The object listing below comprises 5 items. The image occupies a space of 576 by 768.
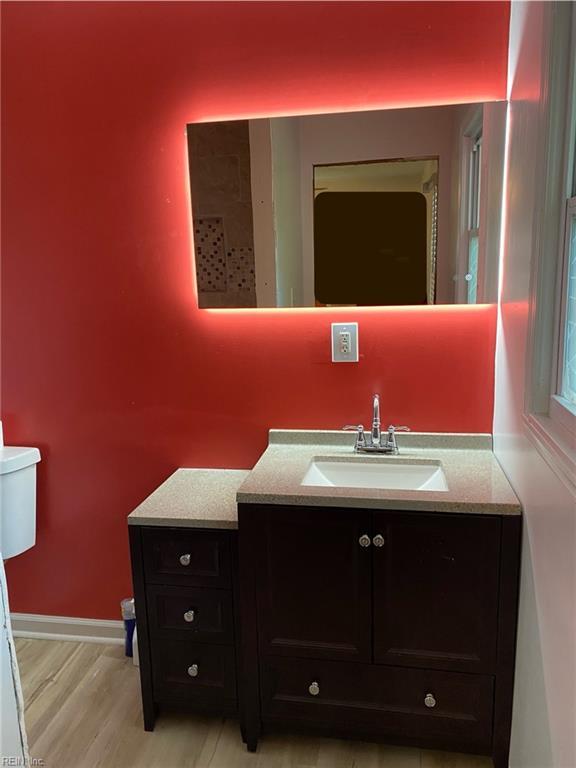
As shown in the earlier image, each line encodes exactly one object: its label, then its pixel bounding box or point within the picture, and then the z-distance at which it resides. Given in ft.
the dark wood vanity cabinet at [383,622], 5.12
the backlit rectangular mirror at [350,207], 6.06
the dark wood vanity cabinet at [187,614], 5.77
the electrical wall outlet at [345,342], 6.50
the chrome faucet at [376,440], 6.34
